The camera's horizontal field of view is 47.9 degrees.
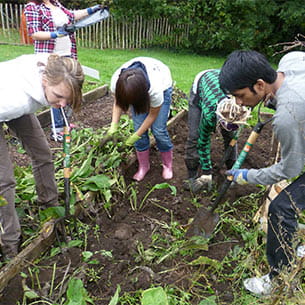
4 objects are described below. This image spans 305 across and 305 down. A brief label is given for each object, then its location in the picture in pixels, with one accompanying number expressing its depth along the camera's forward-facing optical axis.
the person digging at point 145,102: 2.52
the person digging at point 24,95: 1.88
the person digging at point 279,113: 1.71
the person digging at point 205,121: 2.58
